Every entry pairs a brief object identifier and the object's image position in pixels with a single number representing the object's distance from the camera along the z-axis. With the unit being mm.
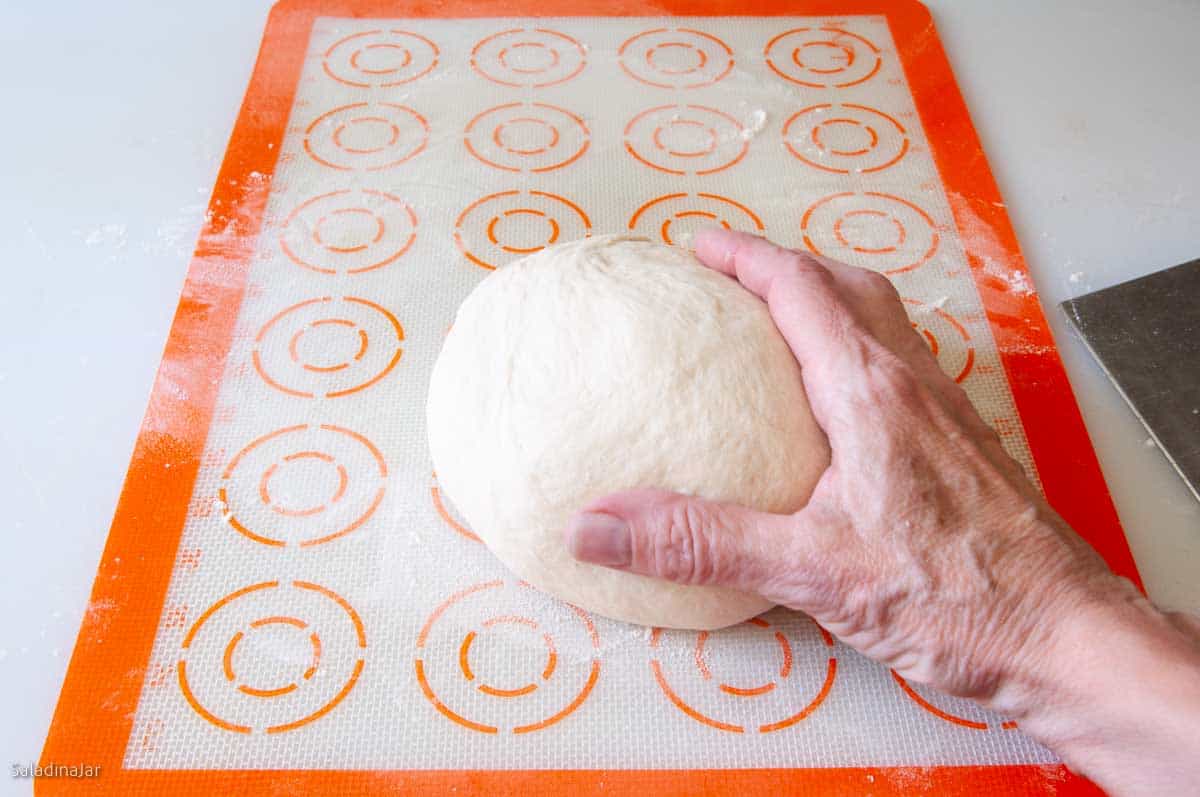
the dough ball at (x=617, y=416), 277
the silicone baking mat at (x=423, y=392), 289
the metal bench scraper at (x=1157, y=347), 340
